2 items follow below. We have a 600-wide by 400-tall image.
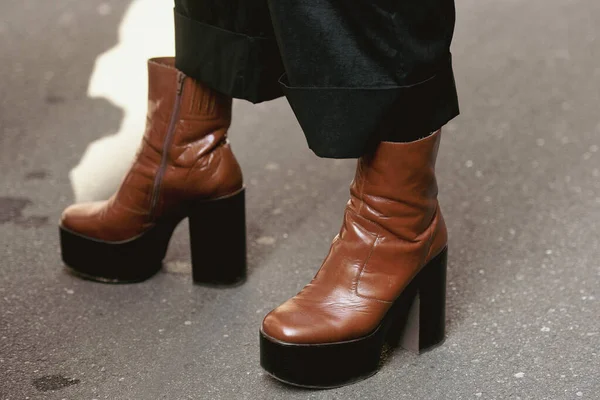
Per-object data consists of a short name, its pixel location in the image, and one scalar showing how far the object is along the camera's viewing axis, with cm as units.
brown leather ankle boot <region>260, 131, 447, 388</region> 201
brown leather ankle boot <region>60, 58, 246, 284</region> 220
